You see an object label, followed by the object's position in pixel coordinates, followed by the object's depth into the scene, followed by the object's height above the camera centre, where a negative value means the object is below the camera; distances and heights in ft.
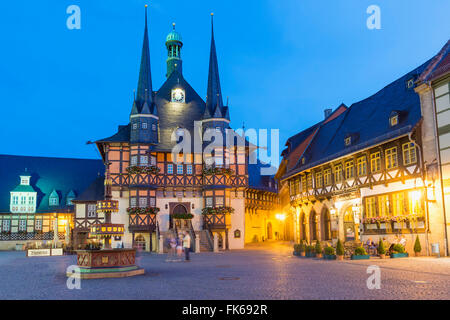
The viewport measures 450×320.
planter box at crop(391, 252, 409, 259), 78.10 -5.54
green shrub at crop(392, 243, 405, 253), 78.95 -4.41
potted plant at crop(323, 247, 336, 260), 78.74 -5.08
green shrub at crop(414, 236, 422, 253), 78.00 -4.24
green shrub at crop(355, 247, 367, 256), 77.66 -4.70
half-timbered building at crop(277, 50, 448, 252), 82.23 +10.36
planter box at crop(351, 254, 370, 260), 77.36 -5.69
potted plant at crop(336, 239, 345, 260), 77.61 -4.63
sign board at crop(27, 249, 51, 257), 120.54 -6.10
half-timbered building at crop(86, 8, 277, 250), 135.33 +16.63
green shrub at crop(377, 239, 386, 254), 77.41 -4.35
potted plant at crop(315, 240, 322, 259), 85.10 -5.17
